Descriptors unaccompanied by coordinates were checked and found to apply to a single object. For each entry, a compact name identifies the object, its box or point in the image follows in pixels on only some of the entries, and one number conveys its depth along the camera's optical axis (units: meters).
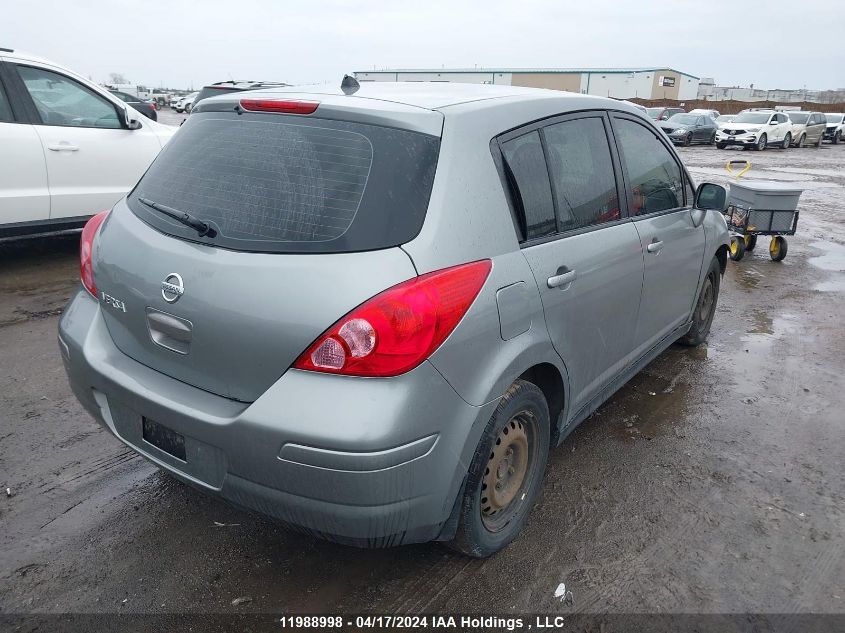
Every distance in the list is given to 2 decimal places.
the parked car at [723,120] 30.64
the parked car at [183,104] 39.20
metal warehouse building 69.75
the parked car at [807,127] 31.53
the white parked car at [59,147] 5.79
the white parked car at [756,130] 28.73
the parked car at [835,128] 37.88
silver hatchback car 2.02
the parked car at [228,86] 12.06
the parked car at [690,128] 29.66
